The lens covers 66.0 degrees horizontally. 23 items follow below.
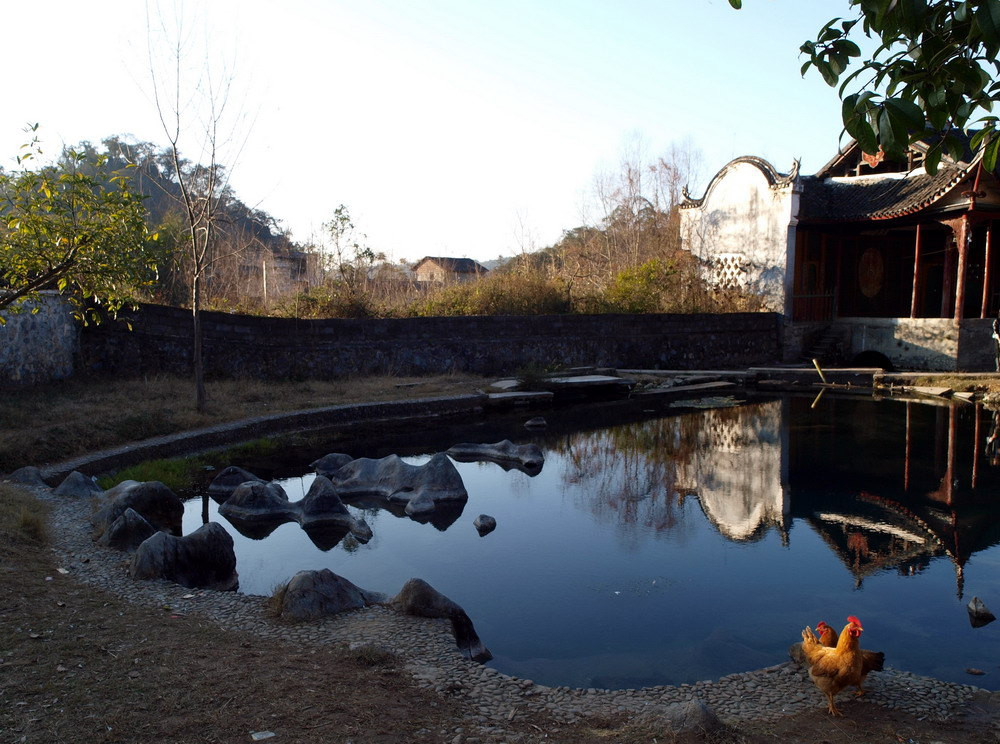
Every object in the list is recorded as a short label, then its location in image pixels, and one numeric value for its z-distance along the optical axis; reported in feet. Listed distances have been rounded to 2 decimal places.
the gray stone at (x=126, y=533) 18.74
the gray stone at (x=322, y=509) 24.43
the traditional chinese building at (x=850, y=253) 62.90
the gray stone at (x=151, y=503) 21.48
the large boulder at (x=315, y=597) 15.23
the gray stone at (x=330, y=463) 30.53
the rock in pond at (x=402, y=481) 27.25
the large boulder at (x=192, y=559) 16.90
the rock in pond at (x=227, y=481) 26.81
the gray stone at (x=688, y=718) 10.78
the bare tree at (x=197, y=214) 34.88
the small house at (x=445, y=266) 70.23
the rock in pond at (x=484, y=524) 24.31
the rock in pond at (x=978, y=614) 16.89
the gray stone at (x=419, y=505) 26.07
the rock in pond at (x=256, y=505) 25.08
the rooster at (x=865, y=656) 12.36
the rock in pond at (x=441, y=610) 15.33
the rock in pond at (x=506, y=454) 33.45
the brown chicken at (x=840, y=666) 11.88
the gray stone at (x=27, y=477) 23.68
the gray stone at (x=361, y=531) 23.36
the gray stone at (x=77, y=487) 22.94
